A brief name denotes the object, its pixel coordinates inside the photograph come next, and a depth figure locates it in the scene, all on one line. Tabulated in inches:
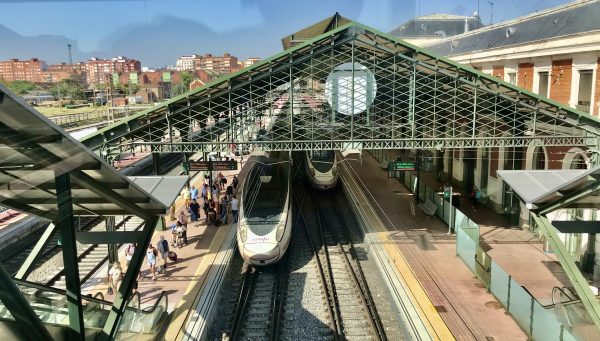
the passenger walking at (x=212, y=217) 676.7
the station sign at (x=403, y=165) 663.1
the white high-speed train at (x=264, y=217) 505.6
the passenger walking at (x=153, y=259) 470.6
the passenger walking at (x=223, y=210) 690.5
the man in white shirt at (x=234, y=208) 686.5
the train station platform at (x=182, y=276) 398.9
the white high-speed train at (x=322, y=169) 873.5
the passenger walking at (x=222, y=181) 928.8
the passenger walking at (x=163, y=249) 501.7
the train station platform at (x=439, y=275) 373.1
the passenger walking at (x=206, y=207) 689.6
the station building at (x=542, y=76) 519.2
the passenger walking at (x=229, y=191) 775.1
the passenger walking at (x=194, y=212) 689.0
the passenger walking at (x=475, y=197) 745.0
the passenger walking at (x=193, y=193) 735.7
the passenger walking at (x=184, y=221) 582.9
